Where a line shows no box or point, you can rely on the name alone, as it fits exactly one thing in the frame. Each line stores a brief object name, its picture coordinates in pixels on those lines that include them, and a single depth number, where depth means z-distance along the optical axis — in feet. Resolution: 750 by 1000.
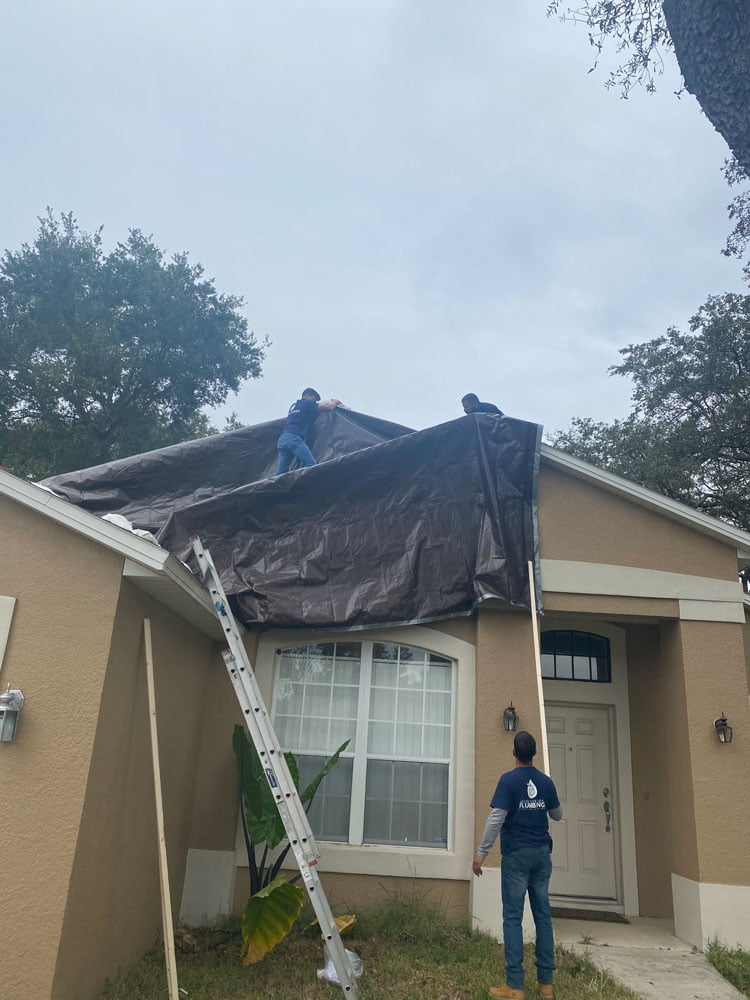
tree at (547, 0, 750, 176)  13.51
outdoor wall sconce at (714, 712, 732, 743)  21.98
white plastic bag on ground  16.94
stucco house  16.35
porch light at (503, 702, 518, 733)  22.15
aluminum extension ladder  14.25
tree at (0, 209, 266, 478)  58.95
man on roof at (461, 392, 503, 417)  26.05
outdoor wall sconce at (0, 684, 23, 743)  14.78
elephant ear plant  17.85
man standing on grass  15.79
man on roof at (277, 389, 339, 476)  25.52
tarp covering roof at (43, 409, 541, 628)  22.49
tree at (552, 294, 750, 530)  49.16
